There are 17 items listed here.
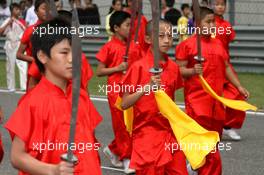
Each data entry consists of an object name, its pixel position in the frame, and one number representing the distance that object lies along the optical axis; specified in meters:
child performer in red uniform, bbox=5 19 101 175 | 5.03
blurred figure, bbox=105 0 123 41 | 13.38
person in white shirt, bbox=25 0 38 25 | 19.03
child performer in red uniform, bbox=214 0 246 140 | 11.50
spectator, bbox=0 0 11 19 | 23.50
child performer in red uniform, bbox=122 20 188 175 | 7.28
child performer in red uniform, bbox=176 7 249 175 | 8.97
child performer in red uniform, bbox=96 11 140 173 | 9.90
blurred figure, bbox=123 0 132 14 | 12.57
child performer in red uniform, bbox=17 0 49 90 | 8.76
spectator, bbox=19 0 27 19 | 23.85
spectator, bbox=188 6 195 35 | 19.05
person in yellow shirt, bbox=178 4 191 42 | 19.84
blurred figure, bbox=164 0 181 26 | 21.49
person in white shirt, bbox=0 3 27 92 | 17.52
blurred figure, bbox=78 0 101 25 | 22.33
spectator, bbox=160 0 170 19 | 21.19
